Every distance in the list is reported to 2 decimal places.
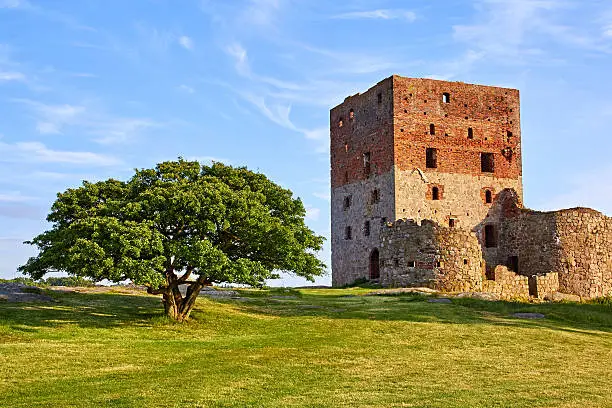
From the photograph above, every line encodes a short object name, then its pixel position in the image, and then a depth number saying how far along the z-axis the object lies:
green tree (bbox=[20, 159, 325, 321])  21.03
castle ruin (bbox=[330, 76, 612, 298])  41.75
